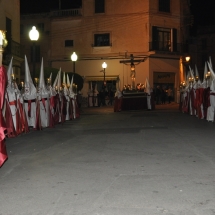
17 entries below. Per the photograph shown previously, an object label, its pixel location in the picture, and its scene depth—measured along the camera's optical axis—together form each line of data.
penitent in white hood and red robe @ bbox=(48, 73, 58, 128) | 15.76
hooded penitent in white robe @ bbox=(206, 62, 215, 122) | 17.06
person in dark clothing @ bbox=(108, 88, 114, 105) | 37.72
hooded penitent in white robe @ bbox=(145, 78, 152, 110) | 28.73
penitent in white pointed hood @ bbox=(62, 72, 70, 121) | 18.53
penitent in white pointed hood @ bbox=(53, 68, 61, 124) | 16.94
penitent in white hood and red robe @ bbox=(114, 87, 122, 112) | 28.34
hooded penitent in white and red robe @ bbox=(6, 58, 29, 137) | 12.24
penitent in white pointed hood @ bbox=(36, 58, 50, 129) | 14.70
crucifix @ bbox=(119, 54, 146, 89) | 31.68
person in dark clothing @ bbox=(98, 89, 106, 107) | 36.06
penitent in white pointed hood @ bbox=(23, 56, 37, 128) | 14.26
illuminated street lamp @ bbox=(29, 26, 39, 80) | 16.73
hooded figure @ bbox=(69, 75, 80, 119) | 20.86
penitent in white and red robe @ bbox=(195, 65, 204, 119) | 18.88
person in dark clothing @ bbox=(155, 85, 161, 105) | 37.12
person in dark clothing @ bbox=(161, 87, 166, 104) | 37.50
